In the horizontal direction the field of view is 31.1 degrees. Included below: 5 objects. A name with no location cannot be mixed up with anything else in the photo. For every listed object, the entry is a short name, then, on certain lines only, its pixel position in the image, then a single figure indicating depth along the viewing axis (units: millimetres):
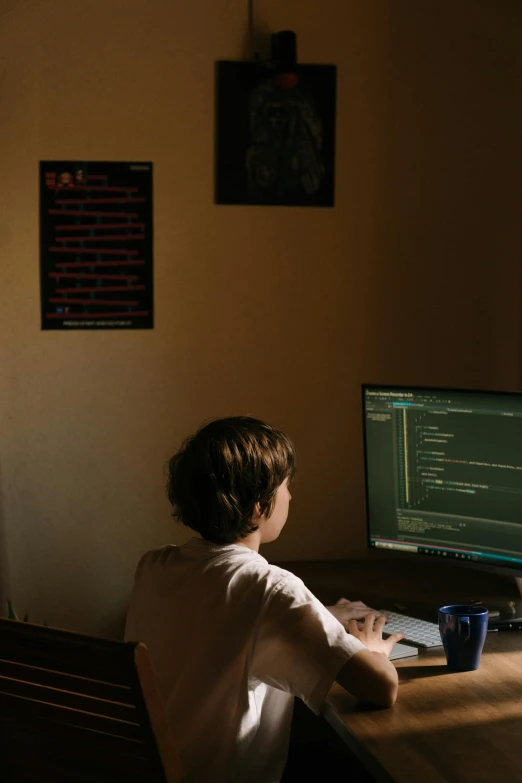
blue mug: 1631
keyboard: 1814
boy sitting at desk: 1422
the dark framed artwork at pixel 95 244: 2494
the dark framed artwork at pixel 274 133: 2520
